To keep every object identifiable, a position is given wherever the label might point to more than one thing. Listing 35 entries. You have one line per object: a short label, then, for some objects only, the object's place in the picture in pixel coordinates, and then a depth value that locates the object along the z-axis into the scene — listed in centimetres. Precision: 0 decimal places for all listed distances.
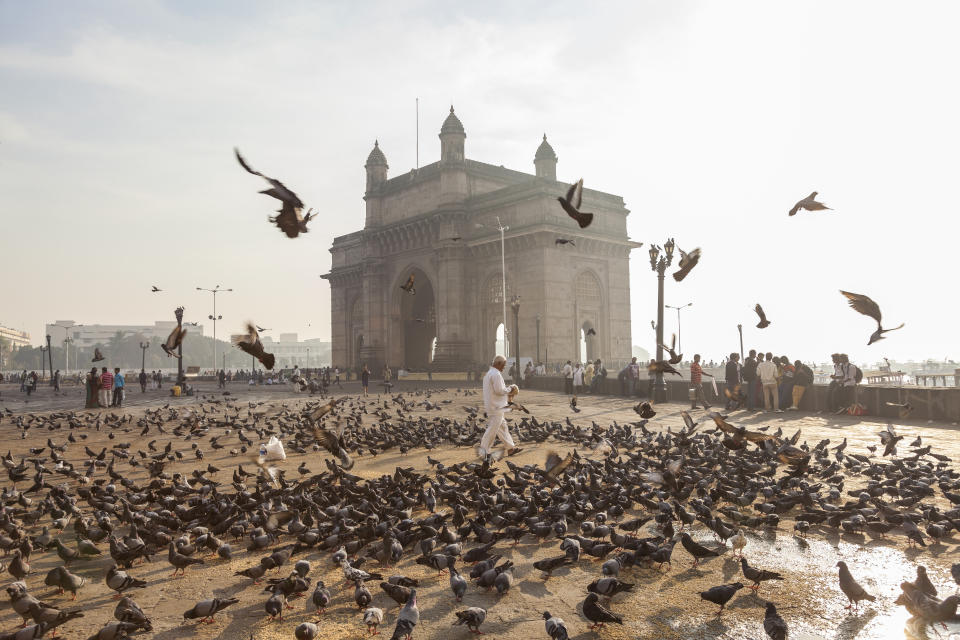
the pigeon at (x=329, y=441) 690
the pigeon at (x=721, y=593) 398
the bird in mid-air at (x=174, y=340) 709
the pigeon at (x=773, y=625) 343
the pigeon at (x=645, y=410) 987
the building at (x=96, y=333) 17764
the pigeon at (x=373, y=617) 379
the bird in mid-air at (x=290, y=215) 531
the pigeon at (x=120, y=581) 435
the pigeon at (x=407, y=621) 349
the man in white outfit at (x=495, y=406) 962
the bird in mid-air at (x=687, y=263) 810
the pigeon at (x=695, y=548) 470
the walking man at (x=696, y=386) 1890
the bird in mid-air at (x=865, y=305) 677
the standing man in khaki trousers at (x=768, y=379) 1720
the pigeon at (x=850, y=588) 396
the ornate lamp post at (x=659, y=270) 2105
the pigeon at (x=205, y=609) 385
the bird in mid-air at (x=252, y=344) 557
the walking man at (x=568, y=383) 2727
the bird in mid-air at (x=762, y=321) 877
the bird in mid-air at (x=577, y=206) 551
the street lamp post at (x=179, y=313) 2650
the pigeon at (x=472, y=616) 375
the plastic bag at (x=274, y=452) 990
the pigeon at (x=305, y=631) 353
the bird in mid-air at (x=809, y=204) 760
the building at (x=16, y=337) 15925
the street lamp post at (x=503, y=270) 4016
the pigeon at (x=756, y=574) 421
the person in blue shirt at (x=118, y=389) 2308
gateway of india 4244
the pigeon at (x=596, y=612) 372
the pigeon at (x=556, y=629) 350
